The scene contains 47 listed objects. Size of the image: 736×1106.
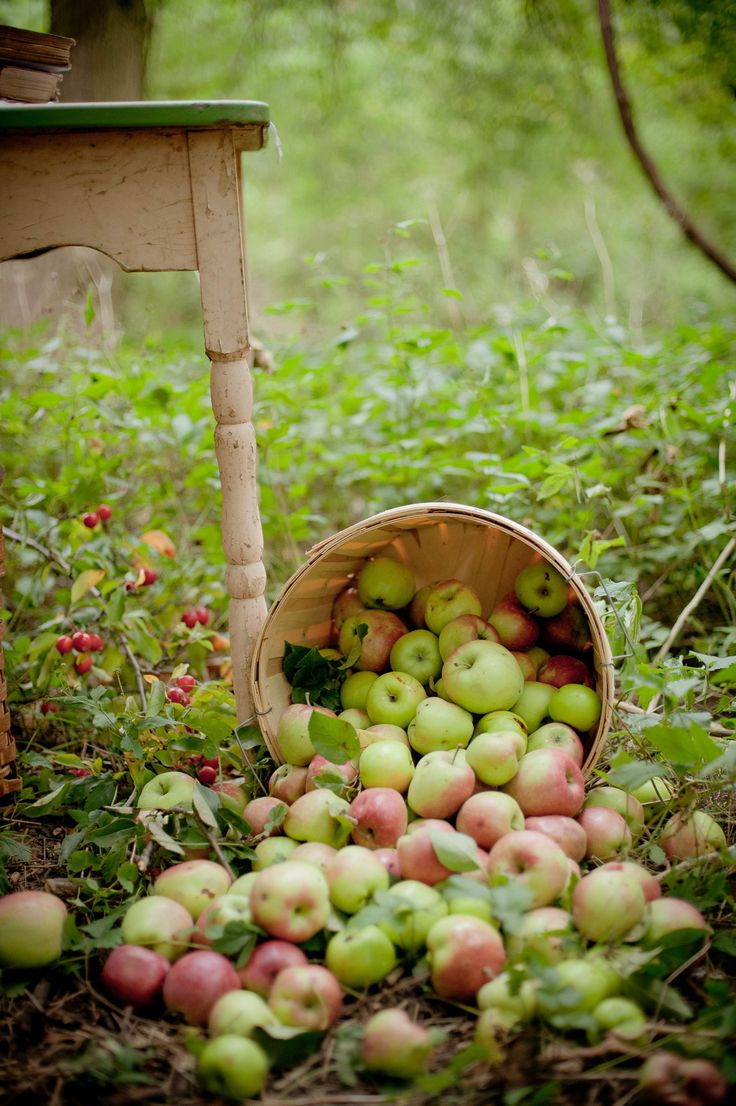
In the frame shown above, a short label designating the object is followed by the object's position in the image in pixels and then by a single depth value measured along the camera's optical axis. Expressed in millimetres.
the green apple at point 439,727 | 1784
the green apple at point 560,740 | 1771
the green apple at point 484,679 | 1791
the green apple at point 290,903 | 1408
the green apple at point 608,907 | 1391
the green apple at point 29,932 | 1462
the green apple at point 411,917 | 1405
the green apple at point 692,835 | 1651
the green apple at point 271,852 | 1615
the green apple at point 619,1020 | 1251
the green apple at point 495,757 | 1648
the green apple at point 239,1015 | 1271
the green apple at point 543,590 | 1961
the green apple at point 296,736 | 1844
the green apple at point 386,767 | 1714
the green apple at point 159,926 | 1446
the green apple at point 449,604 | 2021
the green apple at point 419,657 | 1995
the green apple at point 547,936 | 1362
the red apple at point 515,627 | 1988
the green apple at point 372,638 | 2053
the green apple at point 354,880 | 1465
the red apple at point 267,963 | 1367
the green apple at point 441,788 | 1633
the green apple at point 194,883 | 1536
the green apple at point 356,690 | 2014
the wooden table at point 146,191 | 1624
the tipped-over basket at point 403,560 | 1757
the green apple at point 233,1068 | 1197
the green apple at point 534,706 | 1873
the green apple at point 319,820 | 1650
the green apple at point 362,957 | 1376
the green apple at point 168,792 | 1750
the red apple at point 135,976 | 1397
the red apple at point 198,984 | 1343
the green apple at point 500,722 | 1769
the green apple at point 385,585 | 2117
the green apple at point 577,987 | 1256
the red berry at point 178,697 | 2109
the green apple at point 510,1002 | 1276
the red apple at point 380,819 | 1616
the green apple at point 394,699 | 1894
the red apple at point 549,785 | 1626
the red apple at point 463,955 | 1330
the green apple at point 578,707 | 1810
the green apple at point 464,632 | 1932
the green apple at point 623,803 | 1713
